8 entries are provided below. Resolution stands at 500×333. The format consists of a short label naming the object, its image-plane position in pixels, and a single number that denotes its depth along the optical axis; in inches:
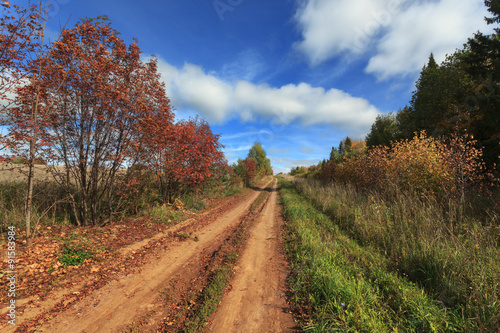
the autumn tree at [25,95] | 169.0
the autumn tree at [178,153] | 311.1
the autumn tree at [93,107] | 218.1
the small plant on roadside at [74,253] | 169.6
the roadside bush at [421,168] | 251.6
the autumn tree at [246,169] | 1101.6
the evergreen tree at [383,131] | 1058.7
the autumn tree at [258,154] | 1616.6
